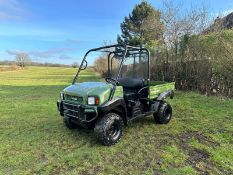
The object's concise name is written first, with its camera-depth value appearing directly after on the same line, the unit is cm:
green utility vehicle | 286
